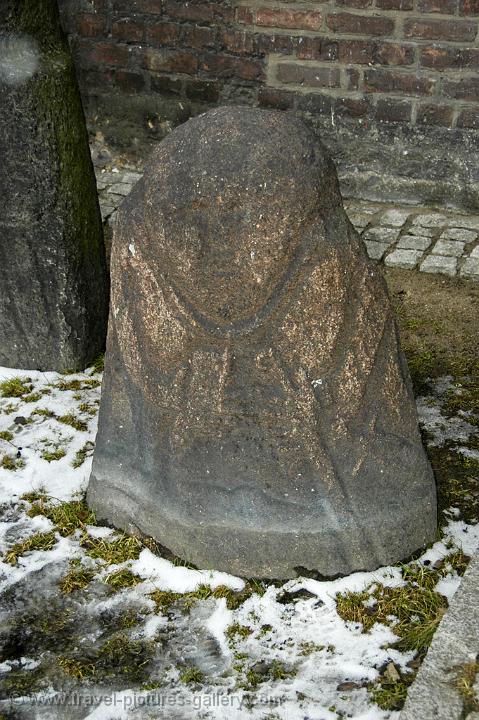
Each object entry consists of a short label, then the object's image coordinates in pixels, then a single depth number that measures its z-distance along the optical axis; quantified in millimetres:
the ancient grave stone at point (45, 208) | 3822
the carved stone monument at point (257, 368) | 2656
